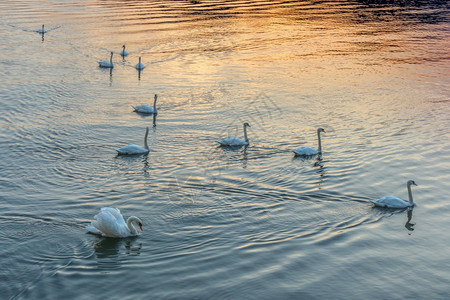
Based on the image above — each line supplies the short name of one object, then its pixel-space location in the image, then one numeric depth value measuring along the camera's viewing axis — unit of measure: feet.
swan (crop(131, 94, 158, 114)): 100.58
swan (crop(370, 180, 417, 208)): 64.18
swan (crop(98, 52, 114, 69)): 136.46
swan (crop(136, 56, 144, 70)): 133.59
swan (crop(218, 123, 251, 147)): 83.87
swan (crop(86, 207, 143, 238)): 56.08
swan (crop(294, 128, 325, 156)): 79.05
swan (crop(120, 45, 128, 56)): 147.74
